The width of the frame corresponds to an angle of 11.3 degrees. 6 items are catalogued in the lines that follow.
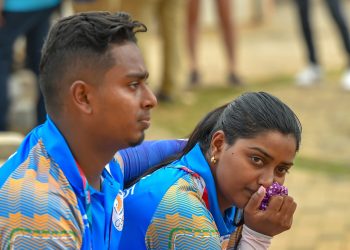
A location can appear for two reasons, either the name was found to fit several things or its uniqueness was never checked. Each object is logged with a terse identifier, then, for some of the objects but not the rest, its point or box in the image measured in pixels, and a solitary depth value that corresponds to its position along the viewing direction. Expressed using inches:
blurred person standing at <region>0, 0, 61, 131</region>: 406.3
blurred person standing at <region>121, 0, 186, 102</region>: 556.8
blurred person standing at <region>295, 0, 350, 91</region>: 592.2
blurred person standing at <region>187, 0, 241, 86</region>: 600.1
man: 174.5
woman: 202.2
